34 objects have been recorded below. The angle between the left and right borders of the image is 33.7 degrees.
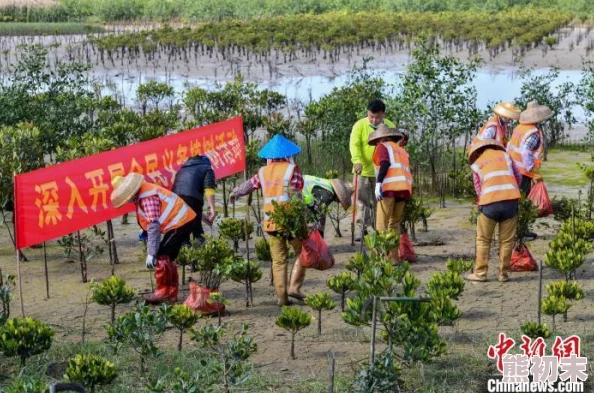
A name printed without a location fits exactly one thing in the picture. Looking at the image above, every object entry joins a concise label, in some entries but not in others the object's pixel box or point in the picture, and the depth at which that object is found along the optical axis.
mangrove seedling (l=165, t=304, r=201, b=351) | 7.62
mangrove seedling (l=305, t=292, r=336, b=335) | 8.09
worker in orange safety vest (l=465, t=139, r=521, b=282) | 9.58
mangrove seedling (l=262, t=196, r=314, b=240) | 8.62
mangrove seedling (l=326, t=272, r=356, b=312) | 8.55
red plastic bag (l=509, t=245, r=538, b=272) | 10.23
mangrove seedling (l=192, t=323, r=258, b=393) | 6.65
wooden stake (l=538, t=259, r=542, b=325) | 8.01
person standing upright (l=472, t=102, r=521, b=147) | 10.70
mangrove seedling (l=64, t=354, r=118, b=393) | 6.56
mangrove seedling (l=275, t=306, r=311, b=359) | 7.66
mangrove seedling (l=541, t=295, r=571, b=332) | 8.02
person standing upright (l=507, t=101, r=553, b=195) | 11.04
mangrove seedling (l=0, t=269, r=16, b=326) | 7.61
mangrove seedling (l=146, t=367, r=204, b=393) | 5.93
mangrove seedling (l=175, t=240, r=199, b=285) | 9.06
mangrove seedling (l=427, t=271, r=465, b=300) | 8.23
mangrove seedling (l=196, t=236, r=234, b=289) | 8.77
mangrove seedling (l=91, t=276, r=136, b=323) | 8.21
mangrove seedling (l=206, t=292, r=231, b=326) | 8.07
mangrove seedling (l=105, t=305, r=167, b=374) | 7.05
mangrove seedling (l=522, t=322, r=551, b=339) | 7.50
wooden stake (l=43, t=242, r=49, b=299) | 9.62
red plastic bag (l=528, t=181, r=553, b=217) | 11.38
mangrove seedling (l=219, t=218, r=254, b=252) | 10.34
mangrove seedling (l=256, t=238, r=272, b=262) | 9.78
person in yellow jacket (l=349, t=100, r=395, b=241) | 10.67
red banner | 8.62
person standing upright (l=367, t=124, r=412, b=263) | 9.91
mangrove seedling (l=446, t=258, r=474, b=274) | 8.94
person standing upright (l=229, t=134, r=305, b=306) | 8.95
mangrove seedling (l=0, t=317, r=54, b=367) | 7.11
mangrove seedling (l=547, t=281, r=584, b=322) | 8.33
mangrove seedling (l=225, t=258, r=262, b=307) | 8.77
